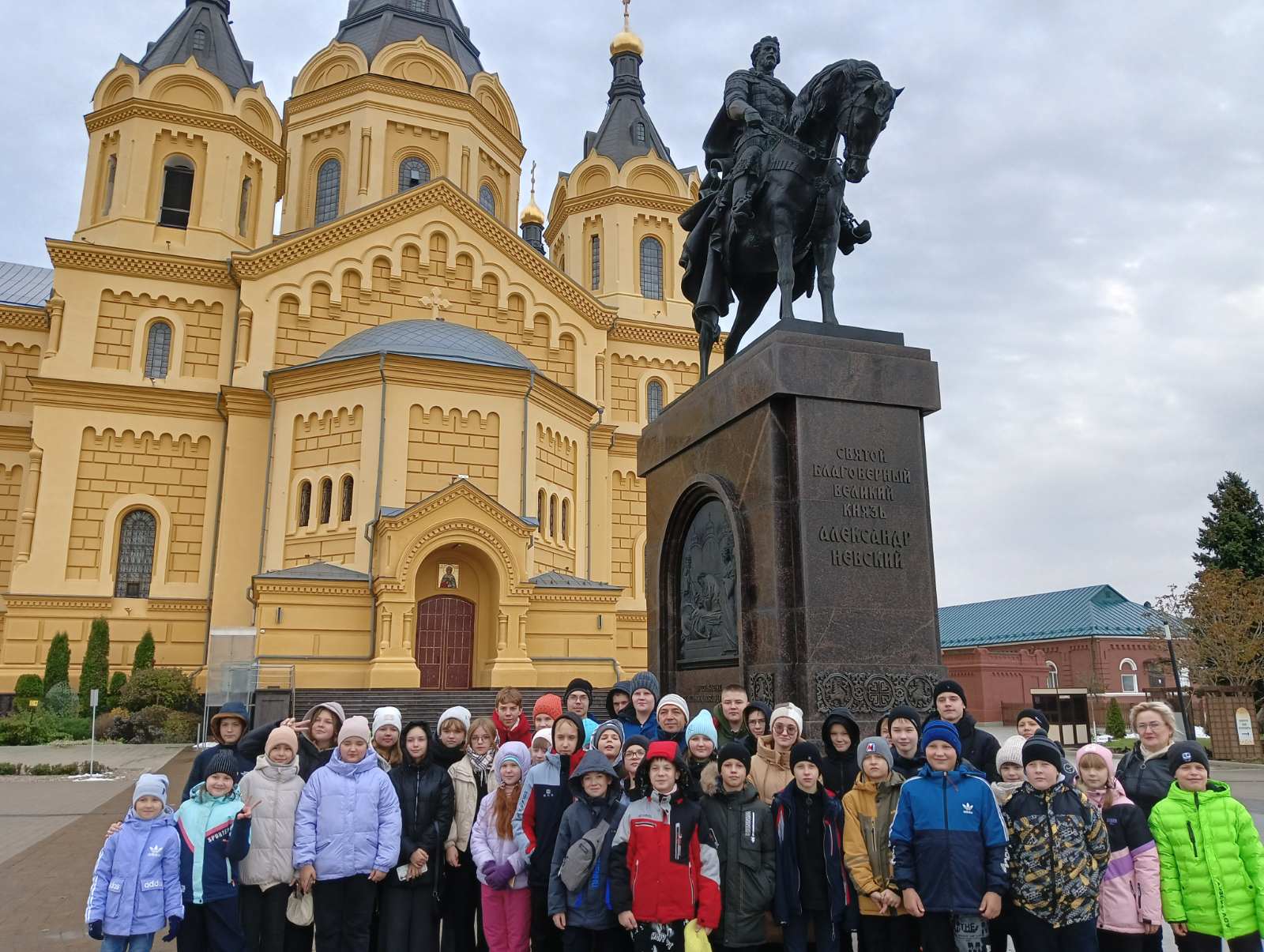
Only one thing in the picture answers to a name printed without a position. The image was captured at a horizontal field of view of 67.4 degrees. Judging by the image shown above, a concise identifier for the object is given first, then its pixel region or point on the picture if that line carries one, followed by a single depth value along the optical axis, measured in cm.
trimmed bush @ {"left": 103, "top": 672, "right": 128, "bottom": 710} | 2223
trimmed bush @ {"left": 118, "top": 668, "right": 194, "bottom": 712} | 2148
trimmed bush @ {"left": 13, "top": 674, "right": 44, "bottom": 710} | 2228
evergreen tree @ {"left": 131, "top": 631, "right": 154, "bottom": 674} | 2320
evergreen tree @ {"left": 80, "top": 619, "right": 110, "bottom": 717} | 2280
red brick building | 3484
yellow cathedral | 2305
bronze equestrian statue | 694
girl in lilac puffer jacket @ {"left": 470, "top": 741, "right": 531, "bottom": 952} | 500
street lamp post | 1894
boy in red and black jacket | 433
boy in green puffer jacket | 436
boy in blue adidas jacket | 401
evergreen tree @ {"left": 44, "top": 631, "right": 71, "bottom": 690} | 2277
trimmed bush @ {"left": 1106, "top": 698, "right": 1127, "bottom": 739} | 2481
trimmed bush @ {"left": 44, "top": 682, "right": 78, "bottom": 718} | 2178
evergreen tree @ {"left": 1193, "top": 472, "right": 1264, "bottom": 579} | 2483
